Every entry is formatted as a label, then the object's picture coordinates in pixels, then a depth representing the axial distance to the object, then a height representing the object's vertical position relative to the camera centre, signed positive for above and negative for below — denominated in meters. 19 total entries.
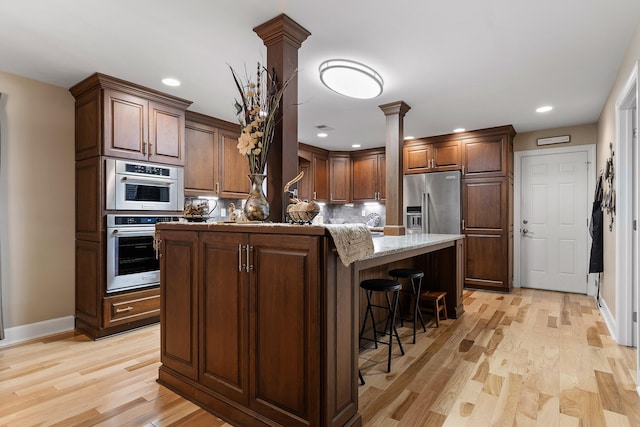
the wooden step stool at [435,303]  3.48 -0.97
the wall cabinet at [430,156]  5.37 +0.93
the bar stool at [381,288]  2.49 -0.55
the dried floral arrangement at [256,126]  1.97 +0.51
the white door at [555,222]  4.84 -0.13
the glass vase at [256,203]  1.95 +0.06
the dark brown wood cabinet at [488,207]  4.91 +0.09
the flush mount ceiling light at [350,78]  2.70 +1.11
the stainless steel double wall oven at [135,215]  3.18 -0.02
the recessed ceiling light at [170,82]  3.19 +1.25
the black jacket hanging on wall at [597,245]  3.76 -0.36
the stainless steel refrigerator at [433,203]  5.24 +0.16
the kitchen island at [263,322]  1.50 -0.55
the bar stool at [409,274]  3.01 -0.55
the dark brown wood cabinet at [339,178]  6.64 +0.68
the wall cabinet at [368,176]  6.35 +0.71
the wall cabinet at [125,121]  3.13 +0.90
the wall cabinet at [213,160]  4.13 +0.68
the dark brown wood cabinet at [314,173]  6.12 +0.74
